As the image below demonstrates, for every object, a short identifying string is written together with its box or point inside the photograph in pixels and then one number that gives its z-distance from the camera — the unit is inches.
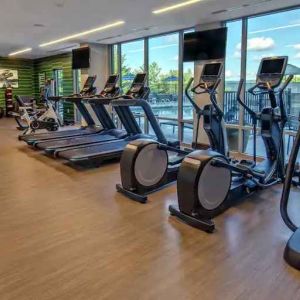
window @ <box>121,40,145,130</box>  373.7
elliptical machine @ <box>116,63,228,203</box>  161.2
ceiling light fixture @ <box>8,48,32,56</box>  475.3
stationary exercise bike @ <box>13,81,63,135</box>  362.6
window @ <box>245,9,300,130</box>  230.5
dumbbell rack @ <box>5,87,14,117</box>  607.5
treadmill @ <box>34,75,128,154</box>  258.1
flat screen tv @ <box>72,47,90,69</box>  394.9
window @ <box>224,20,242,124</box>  264.3
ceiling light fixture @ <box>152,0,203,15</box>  216.3
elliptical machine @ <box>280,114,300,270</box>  97.7
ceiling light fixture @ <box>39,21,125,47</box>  289.9
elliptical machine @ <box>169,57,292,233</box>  127.5
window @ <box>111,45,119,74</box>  409.7
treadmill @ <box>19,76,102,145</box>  293.4
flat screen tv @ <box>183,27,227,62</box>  261.9
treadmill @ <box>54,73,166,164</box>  222.6
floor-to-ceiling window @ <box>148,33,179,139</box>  330.6
